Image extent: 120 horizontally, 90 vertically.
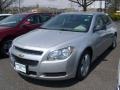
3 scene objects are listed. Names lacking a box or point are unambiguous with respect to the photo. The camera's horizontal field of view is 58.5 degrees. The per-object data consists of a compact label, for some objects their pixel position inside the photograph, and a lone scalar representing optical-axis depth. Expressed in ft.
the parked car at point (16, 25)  10.61
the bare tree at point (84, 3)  54.08
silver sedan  6.76
